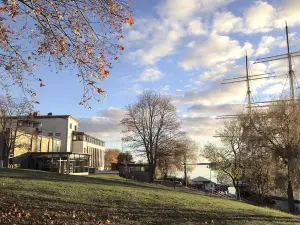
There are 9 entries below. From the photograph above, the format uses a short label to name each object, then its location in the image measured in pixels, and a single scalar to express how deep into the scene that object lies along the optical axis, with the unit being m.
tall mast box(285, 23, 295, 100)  49.92
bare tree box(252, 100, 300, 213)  26.88
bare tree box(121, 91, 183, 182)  38.92
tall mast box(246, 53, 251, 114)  62.24
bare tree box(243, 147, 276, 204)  29.03
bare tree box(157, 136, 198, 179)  39.03
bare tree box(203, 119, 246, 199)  37.14
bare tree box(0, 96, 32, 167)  34.56
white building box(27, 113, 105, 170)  64.38
